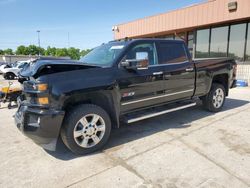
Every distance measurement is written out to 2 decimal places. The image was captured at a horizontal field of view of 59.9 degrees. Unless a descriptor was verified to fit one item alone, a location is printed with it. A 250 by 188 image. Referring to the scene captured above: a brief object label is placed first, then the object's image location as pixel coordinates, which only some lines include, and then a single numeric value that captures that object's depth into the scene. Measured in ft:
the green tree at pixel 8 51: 294.15
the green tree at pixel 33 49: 290.66
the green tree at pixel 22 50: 285.80
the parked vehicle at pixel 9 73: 62.44
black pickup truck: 10.45
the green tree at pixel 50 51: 275.36
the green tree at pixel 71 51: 276.21
